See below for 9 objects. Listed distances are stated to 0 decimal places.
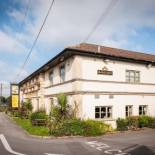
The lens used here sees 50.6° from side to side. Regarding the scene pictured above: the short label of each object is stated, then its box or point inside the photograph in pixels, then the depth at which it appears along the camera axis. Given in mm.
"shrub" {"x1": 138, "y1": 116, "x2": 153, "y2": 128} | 14558
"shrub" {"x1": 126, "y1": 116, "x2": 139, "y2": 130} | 14108
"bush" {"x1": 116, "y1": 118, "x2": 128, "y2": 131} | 13904
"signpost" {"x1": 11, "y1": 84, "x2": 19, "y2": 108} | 31168
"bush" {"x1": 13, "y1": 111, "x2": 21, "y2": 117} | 25527
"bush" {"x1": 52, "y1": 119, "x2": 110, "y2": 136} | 11760
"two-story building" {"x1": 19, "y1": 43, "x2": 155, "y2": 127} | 13583
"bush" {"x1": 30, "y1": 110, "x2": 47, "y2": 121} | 16295
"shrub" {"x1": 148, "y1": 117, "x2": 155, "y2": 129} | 14879
